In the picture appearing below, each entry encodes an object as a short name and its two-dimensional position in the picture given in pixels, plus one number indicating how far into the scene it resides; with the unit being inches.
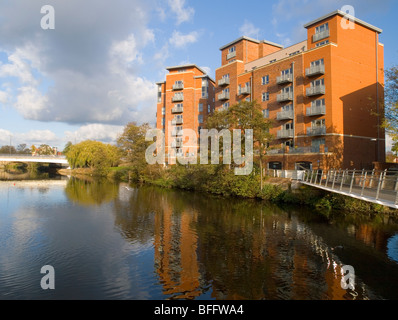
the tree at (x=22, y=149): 5021.4
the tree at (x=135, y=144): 1942.7
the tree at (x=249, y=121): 1084.5
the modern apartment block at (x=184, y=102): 2207.2
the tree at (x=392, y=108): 845.8
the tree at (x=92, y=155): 2559.1
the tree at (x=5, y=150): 4549.0
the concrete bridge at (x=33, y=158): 2640.5
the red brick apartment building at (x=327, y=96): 1284.4
